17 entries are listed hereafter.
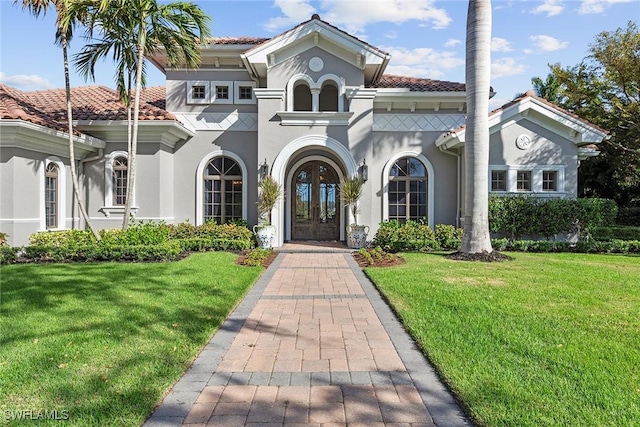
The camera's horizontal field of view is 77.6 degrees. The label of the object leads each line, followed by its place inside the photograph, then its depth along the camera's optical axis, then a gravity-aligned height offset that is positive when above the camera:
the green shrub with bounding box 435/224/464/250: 13.13 -0.95
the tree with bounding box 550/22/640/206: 17.47 +5.55
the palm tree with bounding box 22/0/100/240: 10.08 +4.83
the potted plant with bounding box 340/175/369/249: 13.53 +0.17
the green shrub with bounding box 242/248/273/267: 10.18 -1.33
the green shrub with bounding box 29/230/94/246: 11.03 -0.88
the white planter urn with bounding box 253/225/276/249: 13.34 -0.94
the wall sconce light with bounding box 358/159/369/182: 13.88 +1.29
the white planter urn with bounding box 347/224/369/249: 13.52 -0.95
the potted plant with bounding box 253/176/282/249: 13.38 -0.04
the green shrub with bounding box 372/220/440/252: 12.97 -1.00
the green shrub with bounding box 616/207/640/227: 22.83 -0.47
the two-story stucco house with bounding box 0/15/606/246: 13.66 +2.33
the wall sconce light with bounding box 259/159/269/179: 14.05 +1.37
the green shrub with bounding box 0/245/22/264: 10.11 -1.19
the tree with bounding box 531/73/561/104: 30.09 +9.18
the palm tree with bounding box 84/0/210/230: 10.71 +5.04
